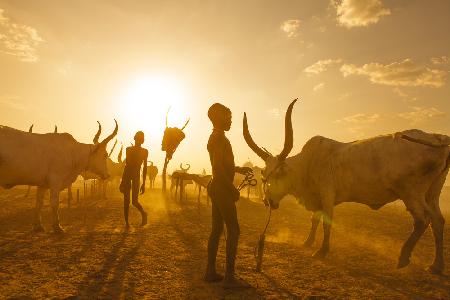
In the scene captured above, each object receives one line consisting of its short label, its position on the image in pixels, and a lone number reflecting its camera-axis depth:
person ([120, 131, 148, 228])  9.35
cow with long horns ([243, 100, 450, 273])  6.34
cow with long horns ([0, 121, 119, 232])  7.89
